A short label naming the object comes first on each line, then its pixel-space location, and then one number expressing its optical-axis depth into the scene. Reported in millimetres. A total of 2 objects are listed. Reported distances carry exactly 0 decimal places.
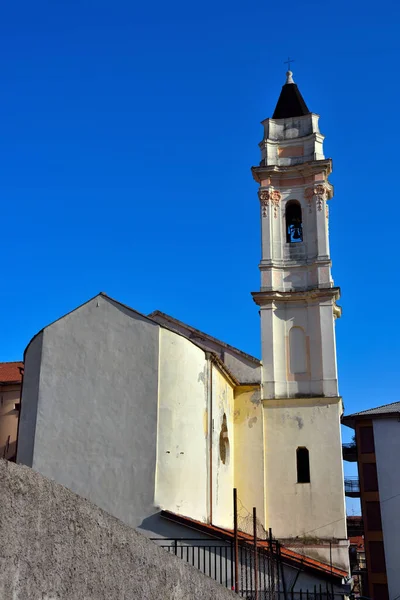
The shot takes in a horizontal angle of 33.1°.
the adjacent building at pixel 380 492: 28828
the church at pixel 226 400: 17484
